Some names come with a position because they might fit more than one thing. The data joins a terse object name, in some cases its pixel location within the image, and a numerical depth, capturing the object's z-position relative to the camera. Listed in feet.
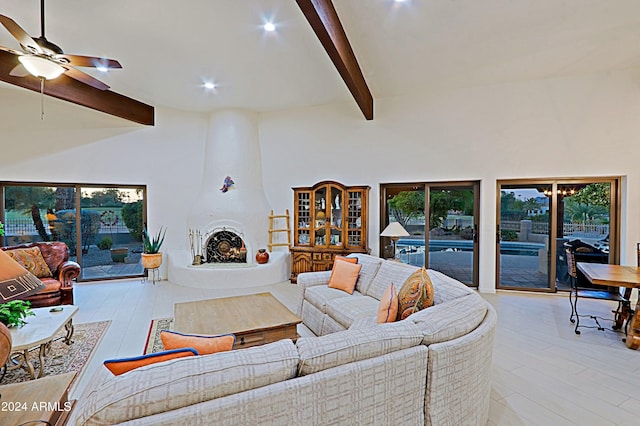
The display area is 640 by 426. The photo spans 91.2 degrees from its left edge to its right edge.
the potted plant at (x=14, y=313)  8.57
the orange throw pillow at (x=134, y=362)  4.14
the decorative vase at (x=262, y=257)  20.70
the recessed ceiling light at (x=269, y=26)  11.39
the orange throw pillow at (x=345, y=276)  12.34
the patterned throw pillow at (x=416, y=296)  7.36
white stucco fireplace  21.12
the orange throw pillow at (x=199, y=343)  4.87
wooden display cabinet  19.66
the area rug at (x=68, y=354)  9.14
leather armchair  12.87
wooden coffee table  8.96
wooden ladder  21.89
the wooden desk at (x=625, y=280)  10.53
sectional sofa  3.65
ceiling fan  9.12
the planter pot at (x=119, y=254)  21.03
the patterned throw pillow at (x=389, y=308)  7.39
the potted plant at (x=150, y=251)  19.67
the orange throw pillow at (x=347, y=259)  13.20
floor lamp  15.31
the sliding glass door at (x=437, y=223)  18.78
